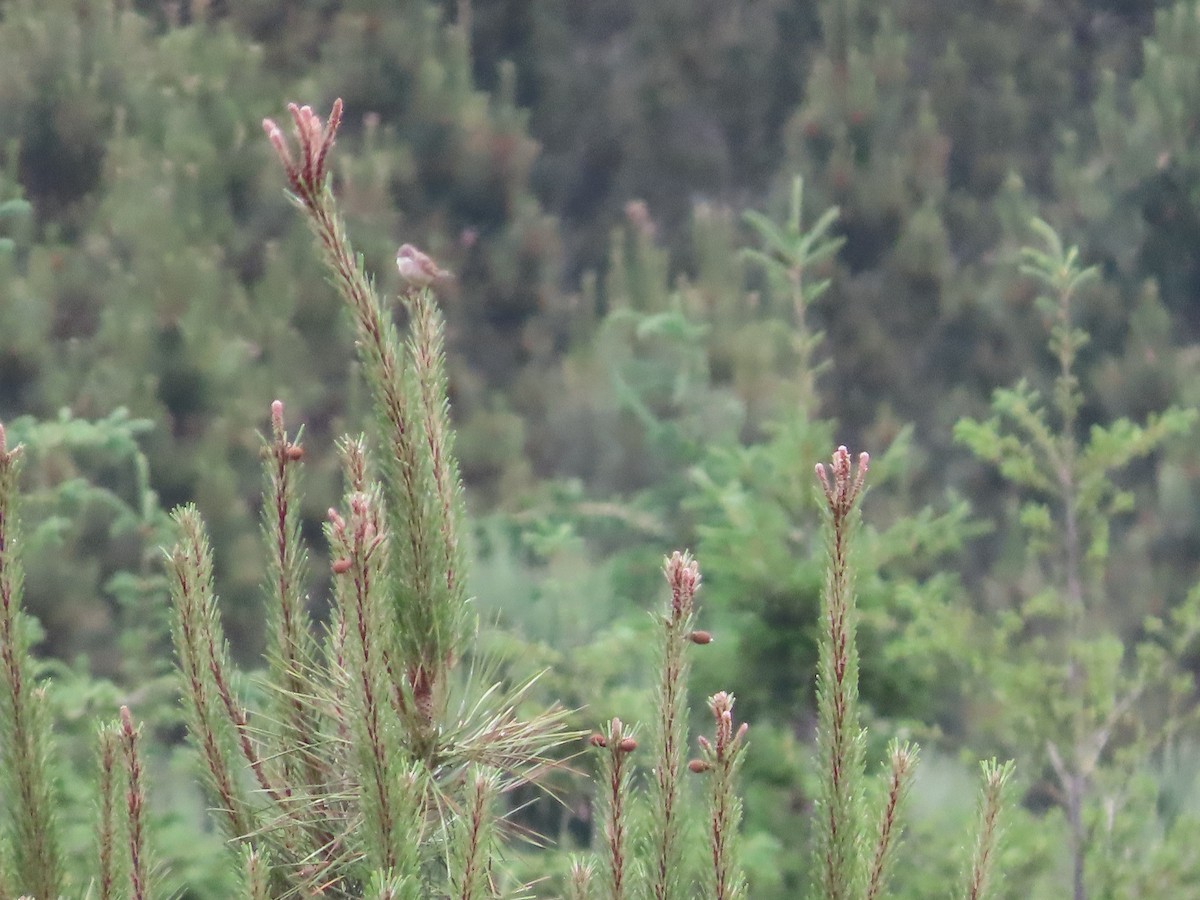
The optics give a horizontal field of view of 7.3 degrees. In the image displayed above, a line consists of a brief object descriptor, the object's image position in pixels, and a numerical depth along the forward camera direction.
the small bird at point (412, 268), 14.68
